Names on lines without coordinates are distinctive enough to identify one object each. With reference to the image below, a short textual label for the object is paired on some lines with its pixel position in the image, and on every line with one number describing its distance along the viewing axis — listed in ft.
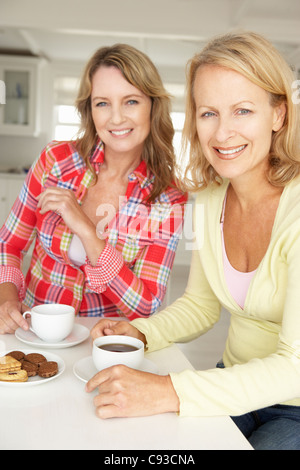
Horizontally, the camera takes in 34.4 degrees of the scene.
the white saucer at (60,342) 3.72
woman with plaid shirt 5.22
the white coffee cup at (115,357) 3.03
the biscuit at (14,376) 2.93
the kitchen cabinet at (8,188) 19.63
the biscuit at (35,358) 3.17
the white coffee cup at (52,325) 3.67
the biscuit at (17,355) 3.22
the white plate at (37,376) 2.90
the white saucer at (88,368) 3.10
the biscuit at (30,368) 3.05
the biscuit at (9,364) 3.01
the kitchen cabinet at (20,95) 20.72
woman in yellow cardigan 2.92
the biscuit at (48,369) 3.02
